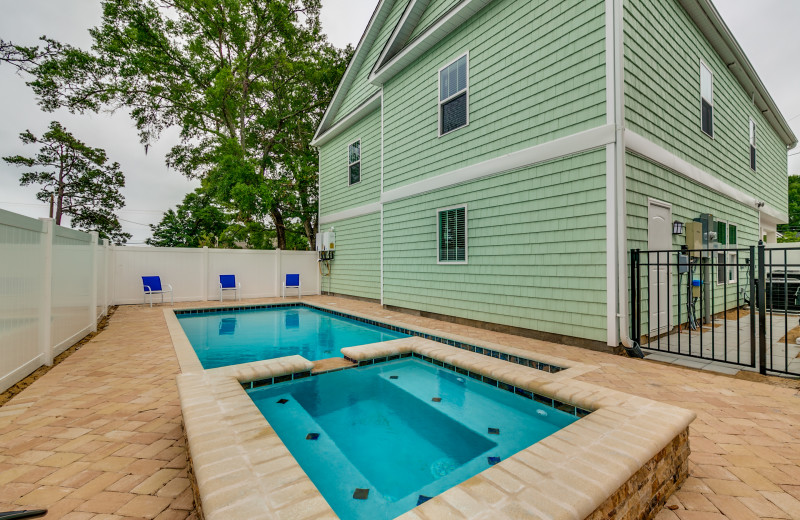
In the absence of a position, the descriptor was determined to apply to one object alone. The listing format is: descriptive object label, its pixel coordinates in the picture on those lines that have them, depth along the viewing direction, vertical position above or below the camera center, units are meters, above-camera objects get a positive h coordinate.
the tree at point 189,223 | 21.38 +2.67
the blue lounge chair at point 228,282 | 10.77 -0.61
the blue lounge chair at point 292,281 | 11.84 -0.63
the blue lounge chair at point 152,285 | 9.48 -0.63
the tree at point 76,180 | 20.53 +5.33
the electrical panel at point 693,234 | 5.23 +0.48
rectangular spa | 2.20 -1.44
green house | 4.43 +1.99
